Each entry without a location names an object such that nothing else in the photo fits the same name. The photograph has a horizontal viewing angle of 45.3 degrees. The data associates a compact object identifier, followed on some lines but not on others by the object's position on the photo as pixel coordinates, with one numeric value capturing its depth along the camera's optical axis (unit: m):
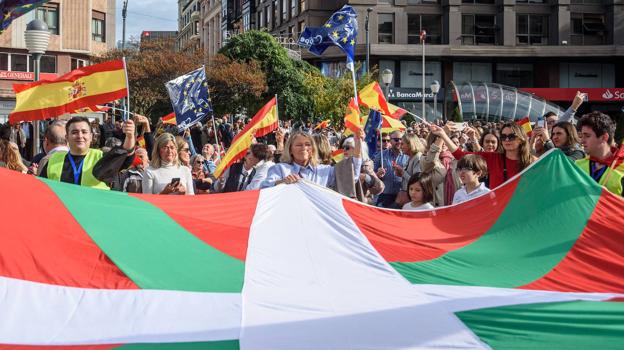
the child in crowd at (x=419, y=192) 6.86
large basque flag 3.96
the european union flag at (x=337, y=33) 12.95
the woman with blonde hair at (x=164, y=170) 7.16
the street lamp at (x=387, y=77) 26.16
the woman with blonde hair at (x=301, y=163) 6.63
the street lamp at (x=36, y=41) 12.70
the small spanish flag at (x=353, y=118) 9.10
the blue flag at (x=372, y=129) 12.59
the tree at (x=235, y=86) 41.03
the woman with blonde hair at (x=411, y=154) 9.62
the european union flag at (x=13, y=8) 7.24
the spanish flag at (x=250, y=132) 9.92
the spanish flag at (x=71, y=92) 8.41
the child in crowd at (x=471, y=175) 6.64
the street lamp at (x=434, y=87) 32.56
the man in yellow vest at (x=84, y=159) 6.36
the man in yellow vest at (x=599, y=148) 5.91
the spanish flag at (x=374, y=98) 12.87
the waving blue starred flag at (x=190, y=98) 13.11
